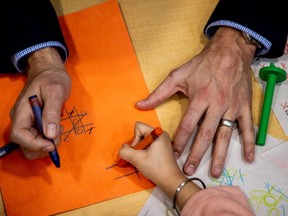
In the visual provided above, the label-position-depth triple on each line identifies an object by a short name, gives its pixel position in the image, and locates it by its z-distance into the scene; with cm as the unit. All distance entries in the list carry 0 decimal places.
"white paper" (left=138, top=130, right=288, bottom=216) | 77
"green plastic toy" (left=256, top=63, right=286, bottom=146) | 85
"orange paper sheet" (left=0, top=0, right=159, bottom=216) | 79
